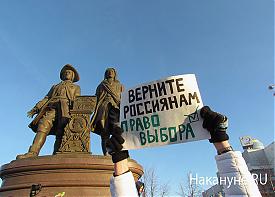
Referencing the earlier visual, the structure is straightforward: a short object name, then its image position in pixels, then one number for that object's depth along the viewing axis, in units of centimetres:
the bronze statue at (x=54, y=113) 830
